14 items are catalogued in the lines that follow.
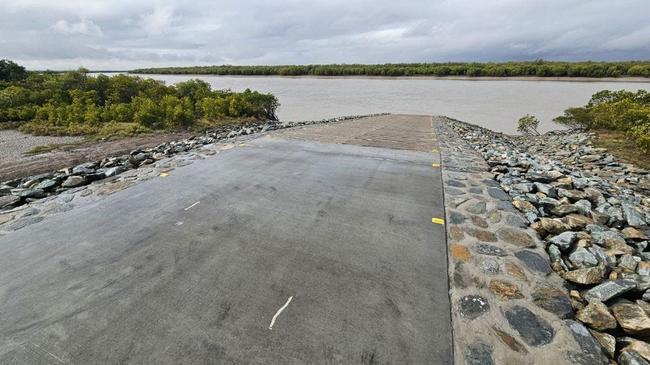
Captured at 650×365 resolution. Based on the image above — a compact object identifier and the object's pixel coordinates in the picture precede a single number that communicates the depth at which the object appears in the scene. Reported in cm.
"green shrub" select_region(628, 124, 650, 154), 963
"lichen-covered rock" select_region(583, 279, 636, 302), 245
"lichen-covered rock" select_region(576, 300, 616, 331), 218
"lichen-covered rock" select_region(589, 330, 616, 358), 202
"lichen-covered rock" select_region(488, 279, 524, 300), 251
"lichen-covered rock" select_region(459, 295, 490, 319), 233
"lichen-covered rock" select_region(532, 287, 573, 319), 233
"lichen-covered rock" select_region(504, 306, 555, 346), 211
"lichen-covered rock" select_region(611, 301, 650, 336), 212
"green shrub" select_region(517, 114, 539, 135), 2050
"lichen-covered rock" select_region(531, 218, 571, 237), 349
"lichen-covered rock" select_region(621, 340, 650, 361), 196
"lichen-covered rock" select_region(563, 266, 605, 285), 264
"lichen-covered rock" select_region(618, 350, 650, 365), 190
